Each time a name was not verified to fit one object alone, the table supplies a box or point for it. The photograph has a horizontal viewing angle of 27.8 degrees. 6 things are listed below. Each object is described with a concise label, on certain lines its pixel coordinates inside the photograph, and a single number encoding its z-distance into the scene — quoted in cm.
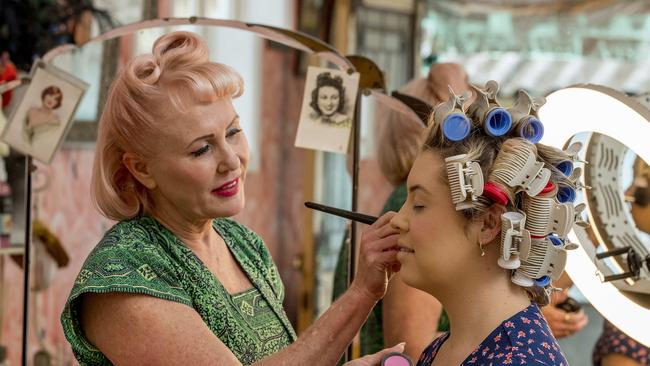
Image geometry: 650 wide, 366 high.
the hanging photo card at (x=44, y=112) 230
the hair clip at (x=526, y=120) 160
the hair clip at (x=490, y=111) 160
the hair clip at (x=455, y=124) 160
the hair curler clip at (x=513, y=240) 158
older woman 173
